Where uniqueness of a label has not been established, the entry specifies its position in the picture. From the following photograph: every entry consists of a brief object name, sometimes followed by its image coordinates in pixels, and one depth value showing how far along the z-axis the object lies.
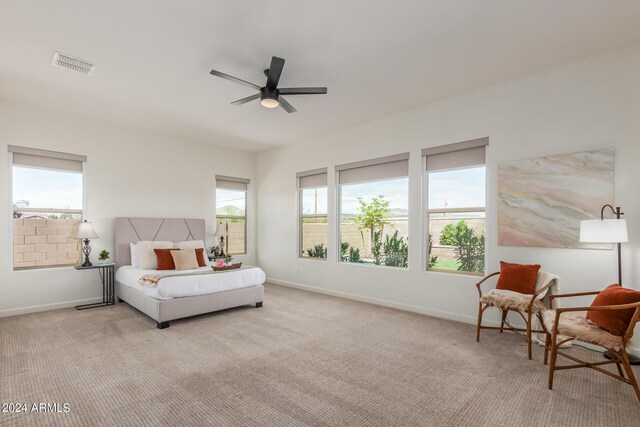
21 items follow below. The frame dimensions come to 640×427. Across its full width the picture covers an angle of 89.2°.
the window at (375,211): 5.02
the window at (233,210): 6.88
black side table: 5.16
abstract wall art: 3.26
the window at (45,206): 4.62
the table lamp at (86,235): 4.71
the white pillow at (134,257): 5.15
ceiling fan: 3.28
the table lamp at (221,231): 6.45
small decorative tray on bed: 4.72
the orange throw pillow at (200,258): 5.46
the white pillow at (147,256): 5.08
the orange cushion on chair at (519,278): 3.35
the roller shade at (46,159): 4.60
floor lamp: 2.79
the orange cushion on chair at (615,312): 2.34
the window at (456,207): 4.20
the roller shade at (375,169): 4.94
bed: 3.99
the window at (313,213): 6.14
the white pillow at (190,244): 5.69
